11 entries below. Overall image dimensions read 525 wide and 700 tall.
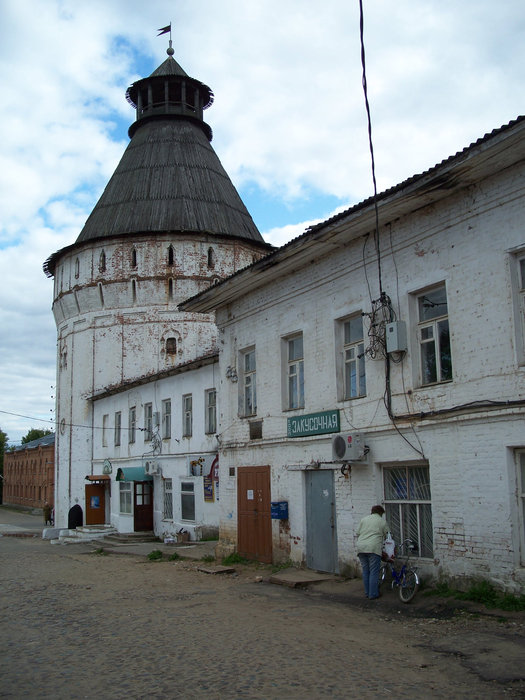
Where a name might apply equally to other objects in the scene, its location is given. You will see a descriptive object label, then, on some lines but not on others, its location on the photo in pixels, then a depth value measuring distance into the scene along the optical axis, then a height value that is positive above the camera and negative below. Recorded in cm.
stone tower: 3319 +929
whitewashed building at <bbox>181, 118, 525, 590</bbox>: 974 +149
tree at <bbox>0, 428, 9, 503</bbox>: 8419 +342
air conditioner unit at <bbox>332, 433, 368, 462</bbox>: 1205 +33
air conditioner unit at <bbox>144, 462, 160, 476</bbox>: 2563 +15
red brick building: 6059 +12
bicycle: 1006 -160
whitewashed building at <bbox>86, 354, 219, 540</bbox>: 2231 +63
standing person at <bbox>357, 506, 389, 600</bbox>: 1054 -117
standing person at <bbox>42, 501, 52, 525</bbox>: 4185 -225
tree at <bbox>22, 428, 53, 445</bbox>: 10844 +621
